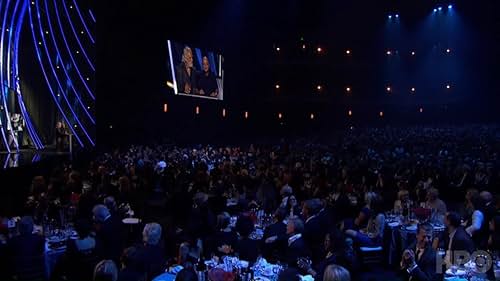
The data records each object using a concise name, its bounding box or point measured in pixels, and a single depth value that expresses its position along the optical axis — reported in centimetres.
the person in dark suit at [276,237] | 713
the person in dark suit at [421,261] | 570
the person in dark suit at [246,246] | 663
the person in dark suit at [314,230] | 795
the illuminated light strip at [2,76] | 1875
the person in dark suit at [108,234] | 727
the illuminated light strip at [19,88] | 2123
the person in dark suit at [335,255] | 592
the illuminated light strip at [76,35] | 2257
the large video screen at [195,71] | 2200
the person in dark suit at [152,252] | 600
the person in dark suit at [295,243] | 657
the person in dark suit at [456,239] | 666
